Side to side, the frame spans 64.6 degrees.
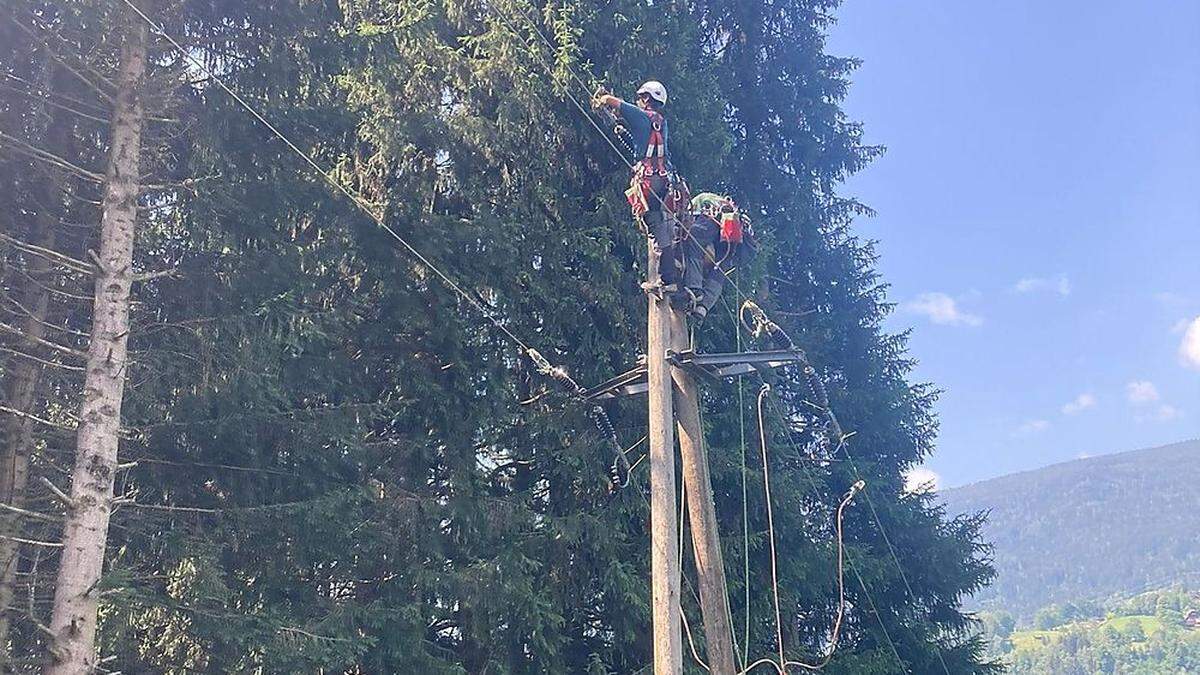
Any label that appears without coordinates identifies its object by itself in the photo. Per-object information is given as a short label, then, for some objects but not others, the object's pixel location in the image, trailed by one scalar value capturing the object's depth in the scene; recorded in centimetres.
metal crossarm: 661
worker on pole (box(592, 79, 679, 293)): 716
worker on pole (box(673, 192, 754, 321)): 721
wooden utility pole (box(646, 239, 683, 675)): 588
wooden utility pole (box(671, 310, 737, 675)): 631
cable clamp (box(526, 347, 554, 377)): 717
